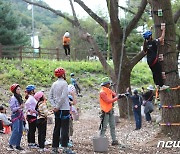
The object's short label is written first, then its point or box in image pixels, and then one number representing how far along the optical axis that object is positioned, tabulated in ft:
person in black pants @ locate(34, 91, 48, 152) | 28.12
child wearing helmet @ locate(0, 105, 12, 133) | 40.18
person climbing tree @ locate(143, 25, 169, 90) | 28.30
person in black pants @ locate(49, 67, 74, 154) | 25.83
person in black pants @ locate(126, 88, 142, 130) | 45.24
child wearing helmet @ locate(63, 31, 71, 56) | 79.67
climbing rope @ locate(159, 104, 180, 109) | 30.70
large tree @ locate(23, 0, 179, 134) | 51.24
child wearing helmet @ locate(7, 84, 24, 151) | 28.68
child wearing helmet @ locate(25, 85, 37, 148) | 28.68
